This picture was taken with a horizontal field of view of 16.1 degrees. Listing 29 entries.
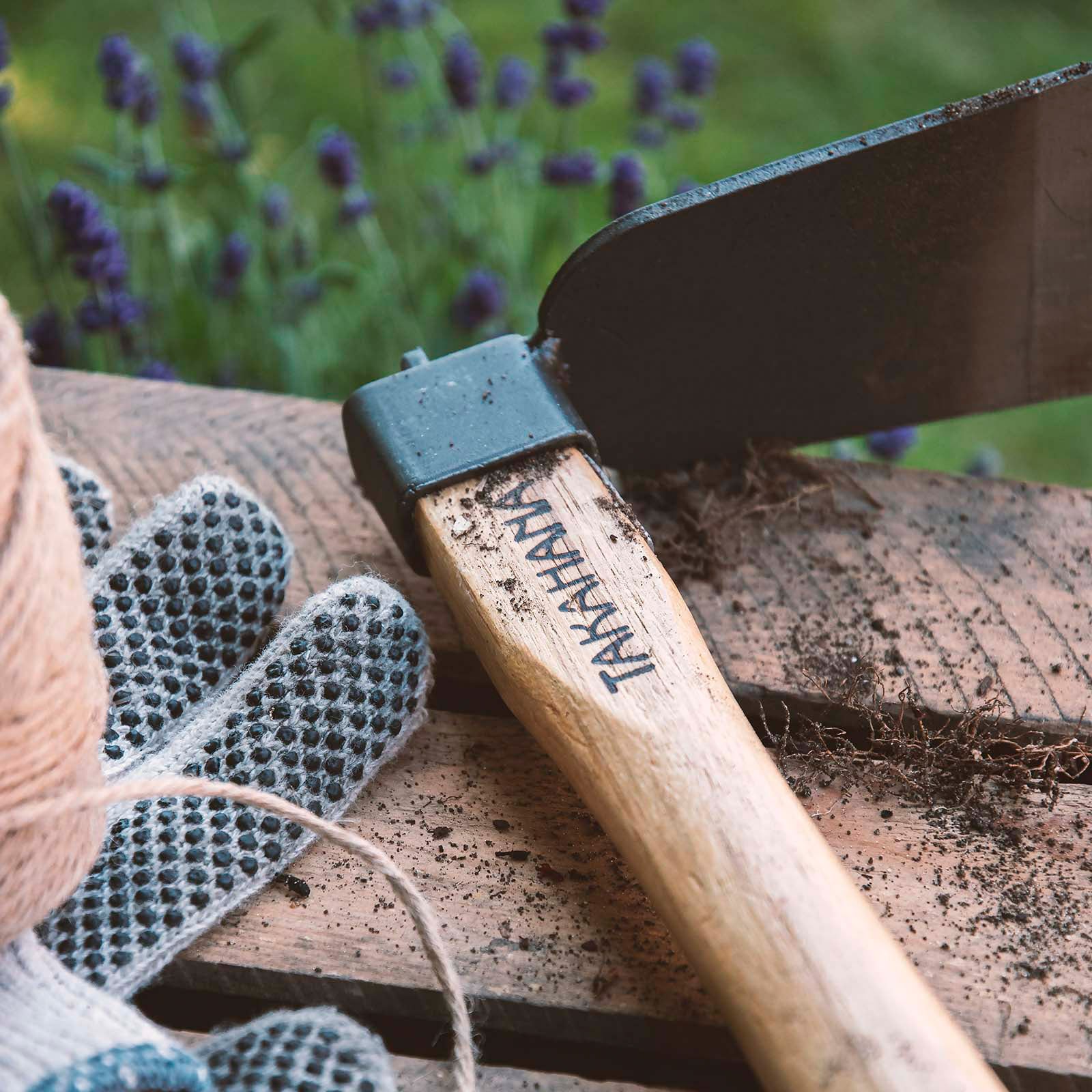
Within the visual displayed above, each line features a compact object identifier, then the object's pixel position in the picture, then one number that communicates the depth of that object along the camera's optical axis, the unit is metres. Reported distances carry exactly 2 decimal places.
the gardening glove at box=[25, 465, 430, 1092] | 0.72
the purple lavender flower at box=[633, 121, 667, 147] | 0.97
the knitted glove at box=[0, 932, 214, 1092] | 0.69
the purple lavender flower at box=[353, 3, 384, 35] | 0.93
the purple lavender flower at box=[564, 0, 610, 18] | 0.92
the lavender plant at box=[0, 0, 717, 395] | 0.90
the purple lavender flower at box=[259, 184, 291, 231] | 0.93
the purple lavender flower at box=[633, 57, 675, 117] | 0.95
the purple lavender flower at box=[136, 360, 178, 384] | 0.88
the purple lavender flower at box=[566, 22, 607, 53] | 0.93
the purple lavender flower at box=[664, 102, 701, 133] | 0.96
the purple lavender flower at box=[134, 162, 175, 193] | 0.89
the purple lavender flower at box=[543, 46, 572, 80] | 0.94
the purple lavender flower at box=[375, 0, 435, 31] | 0.93
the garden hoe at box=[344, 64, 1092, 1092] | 0.70
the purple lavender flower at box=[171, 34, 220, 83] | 0.91
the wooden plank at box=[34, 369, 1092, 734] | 0.77
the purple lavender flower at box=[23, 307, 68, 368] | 0.90
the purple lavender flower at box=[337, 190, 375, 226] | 0.92
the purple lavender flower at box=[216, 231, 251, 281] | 0.91
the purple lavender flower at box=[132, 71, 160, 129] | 0.90
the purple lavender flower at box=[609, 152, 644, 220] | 0.90
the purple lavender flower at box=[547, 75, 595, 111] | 0.93
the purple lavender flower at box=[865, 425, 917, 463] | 0.90
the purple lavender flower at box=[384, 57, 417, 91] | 0.97
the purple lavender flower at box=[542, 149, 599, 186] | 0.92
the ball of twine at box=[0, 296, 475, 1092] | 0.68
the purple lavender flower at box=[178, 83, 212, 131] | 0.94
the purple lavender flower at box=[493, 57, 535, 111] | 0.95
